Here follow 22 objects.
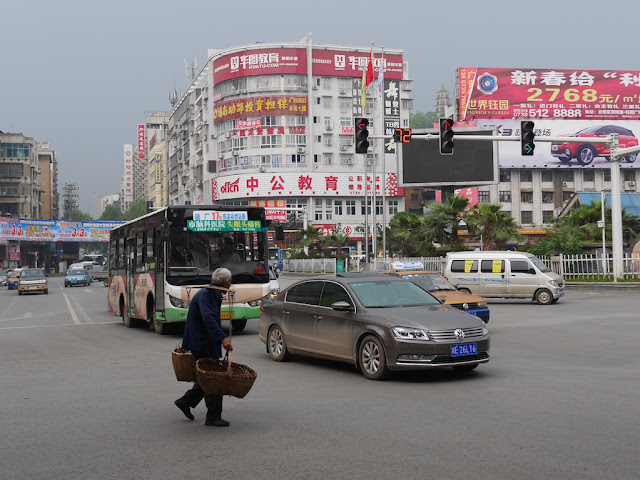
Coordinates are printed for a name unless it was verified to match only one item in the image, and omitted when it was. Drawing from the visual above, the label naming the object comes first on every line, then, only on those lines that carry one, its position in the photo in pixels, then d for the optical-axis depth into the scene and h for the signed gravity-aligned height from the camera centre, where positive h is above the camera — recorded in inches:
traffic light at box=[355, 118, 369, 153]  918.4 +153.3
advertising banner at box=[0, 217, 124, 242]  3351.4 +168.1
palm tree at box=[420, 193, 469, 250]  1502.1 +82.4
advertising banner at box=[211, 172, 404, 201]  3567.9 +371.2
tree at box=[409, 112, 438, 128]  6181.1 +1207.1
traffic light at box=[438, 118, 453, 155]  937.2 +155.3
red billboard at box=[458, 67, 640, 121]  3641.7 +806.7
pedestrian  293.3 -26.1
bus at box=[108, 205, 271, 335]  667.4 +7.2
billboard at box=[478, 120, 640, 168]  3666.3 +546.0
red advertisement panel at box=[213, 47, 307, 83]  3540.8 +937.1
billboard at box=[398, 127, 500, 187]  1829.5 +236.3
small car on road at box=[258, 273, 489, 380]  400.2 -36.0
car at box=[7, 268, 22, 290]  2475.4 -47.1
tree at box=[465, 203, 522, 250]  1464.1 +69.9
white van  1055.0 -20.9
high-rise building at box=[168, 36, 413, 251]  3560.5 +643.0
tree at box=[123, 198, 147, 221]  6402.6 +472.2
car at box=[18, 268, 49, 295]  1872.5 -40.9
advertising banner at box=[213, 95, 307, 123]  3550.7 +738.3
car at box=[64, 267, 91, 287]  2340.1 -34.7
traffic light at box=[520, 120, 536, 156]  952.9 +155.1
